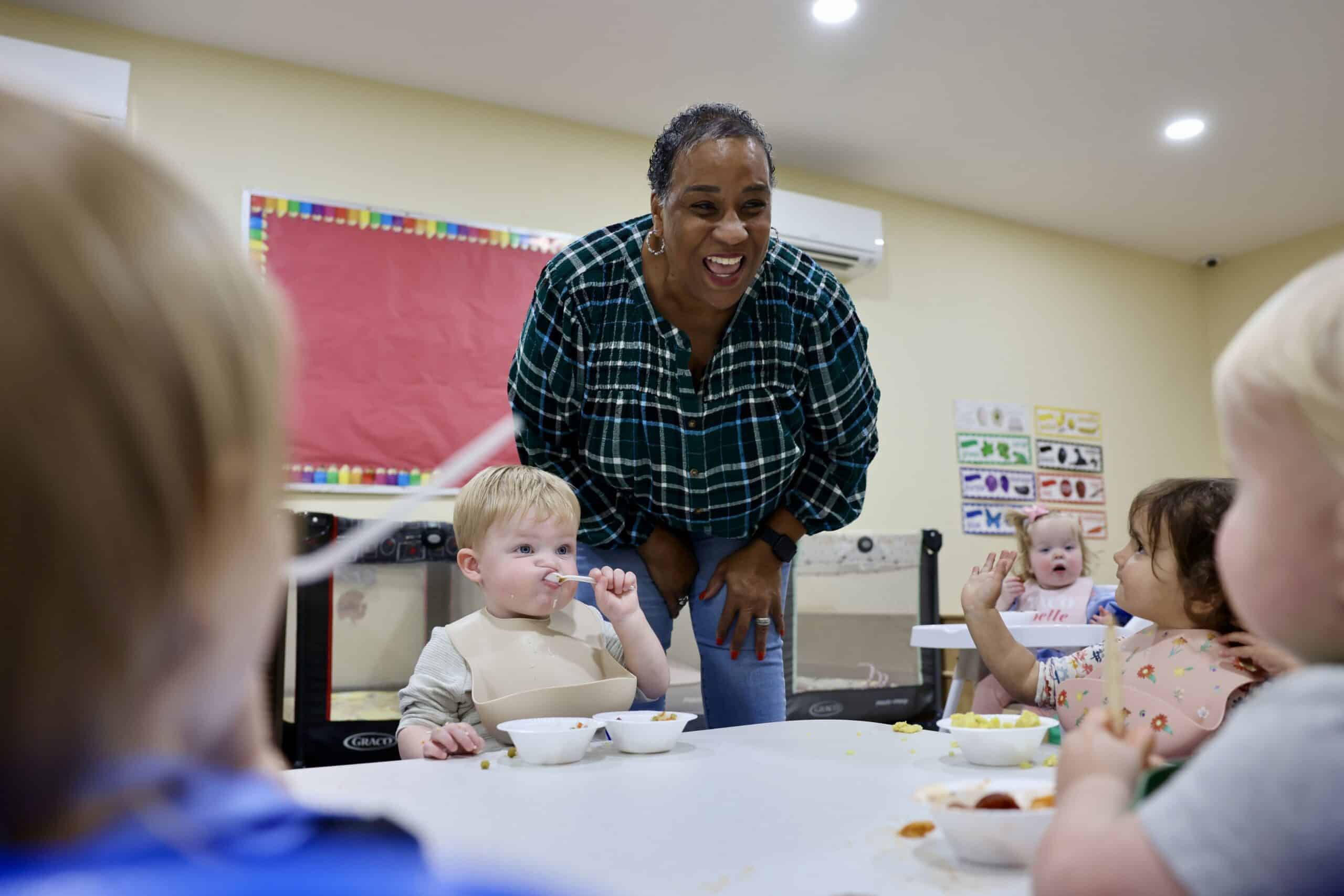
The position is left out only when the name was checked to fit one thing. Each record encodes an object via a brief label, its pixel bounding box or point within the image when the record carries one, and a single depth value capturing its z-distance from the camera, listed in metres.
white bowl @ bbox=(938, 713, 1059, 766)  0.98
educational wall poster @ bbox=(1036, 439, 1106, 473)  5.01
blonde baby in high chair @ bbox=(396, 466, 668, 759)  1.31
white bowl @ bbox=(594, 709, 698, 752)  1.09
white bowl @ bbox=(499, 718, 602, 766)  1.03
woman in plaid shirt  1.66
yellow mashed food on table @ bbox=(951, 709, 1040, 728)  1.01
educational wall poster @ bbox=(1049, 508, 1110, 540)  5.04
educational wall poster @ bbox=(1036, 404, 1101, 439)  5.05
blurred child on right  0.41
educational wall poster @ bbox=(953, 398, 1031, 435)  4.79
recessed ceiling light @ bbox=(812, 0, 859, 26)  3.10
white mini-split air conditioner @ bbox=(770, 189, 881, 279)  4.05
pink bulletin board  3.24
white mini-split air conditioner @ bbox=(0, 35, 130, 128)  2.76
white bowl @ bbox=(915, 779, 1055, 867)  0.63
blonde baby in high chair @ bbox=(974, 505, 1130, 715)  3.38
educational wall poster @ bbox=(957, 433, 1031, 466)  4.77
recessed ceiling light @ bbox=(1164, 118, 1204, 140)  3.99
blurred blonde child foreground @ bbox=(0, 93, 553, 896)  0.28
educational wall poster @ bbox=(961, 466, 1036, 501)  4.73
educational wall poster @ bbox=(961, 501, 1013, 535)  4.70
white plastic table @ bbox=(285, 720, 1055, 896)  0.63
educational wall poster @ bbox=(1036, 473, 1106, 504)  4.97
